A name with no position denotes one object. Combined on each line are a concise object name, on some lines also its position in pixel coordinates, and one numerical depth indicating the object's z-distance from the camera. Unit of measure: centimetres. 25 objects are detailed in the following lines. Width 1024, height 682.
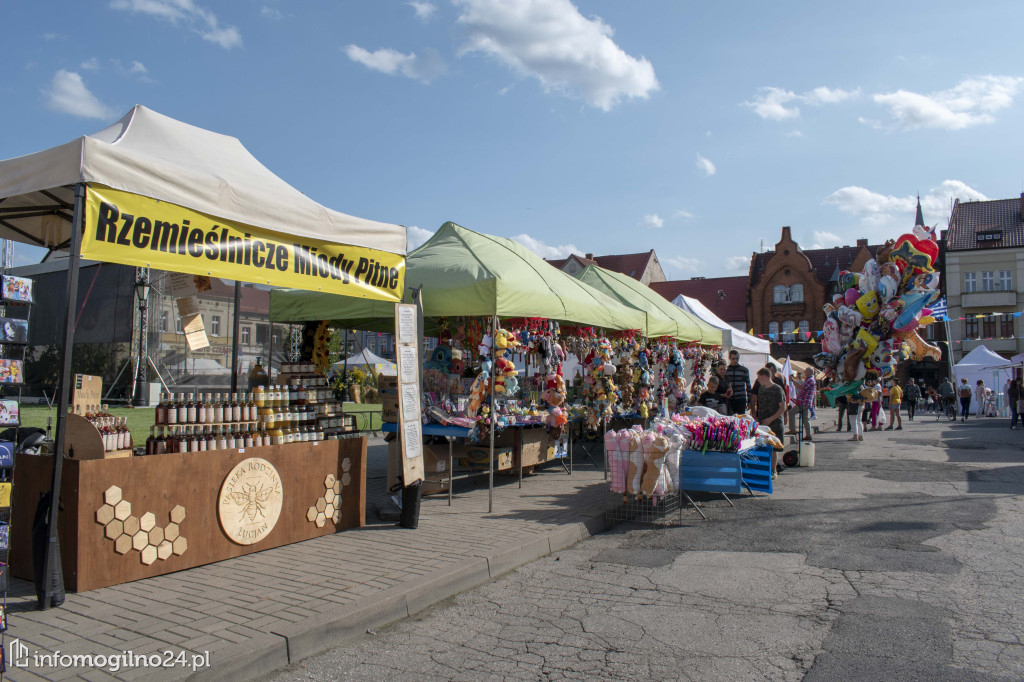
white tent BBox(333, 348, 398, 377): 3152
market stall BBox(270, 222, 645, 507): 825
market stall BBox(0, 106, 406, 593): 469
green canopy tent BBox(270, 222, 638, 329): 813
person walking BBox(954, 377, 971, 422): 2798
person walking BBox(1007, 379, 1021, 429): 2259
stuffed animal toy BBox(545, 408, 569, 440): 991
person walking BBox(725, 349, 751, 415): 1120
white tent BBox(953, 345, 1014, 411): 3133
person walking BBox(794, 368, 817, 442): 1396
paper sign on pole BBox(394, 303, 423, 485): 677
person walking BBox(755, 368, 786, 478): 1095
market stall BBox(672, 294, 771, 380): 1796
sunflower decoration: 1032
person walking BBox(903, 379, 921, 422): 2908
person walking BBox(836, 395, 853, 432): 2028
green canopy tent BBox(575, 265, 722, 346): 1347
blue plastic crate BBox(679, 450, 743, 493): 827
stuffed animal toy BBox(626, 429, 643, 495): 742
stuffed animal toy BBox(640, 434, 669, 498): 726
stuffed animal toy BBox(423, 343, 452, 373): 1012
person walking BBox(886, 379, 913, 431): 2117
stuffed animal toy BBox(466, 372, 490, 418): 843
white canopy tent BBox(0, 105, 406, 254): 461
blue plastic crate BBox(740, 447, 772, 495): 919
